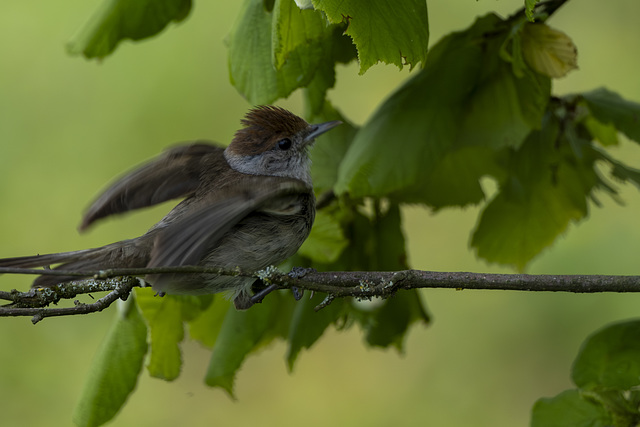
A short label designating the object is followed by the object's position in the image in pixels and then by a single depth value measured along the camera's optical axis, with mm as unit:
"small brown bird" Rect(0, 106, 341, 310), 5121
